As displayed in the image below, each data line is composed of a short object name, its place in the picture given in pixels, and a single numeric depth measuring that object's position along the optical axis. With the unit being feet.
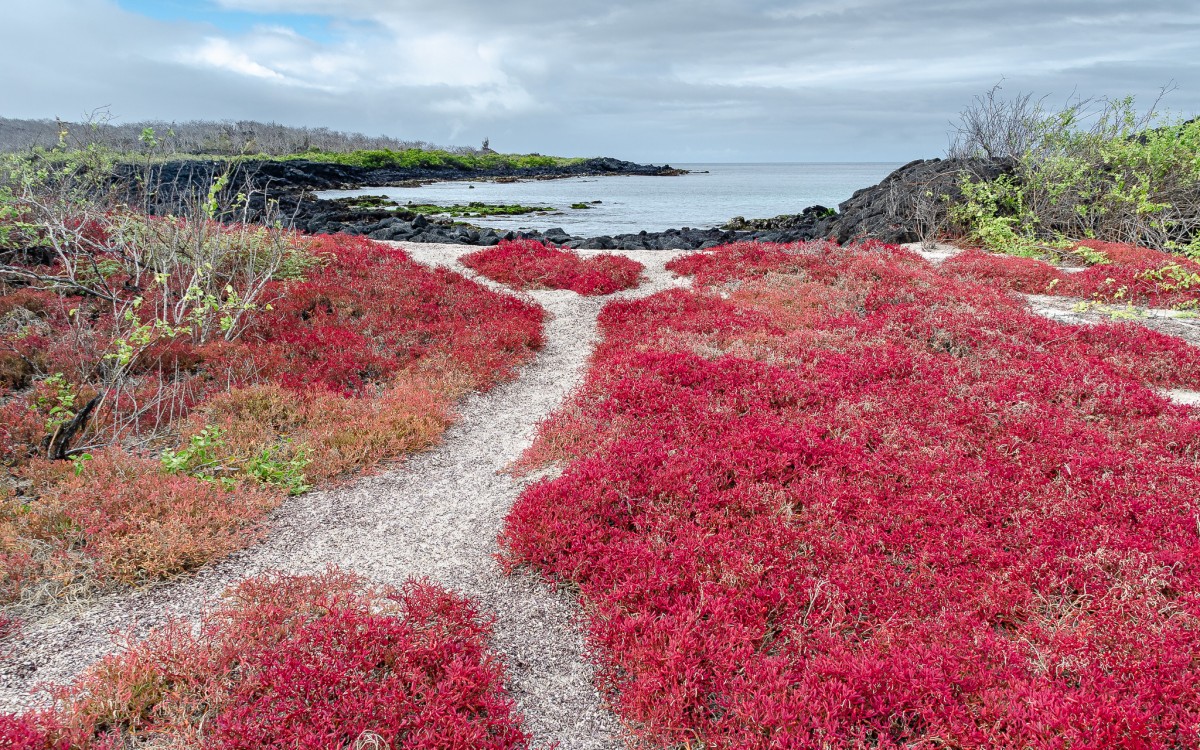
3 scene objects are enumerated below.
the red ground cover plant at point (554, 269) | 55.52
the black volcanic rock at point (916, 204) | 77.10
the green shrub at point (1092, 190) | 62.80
